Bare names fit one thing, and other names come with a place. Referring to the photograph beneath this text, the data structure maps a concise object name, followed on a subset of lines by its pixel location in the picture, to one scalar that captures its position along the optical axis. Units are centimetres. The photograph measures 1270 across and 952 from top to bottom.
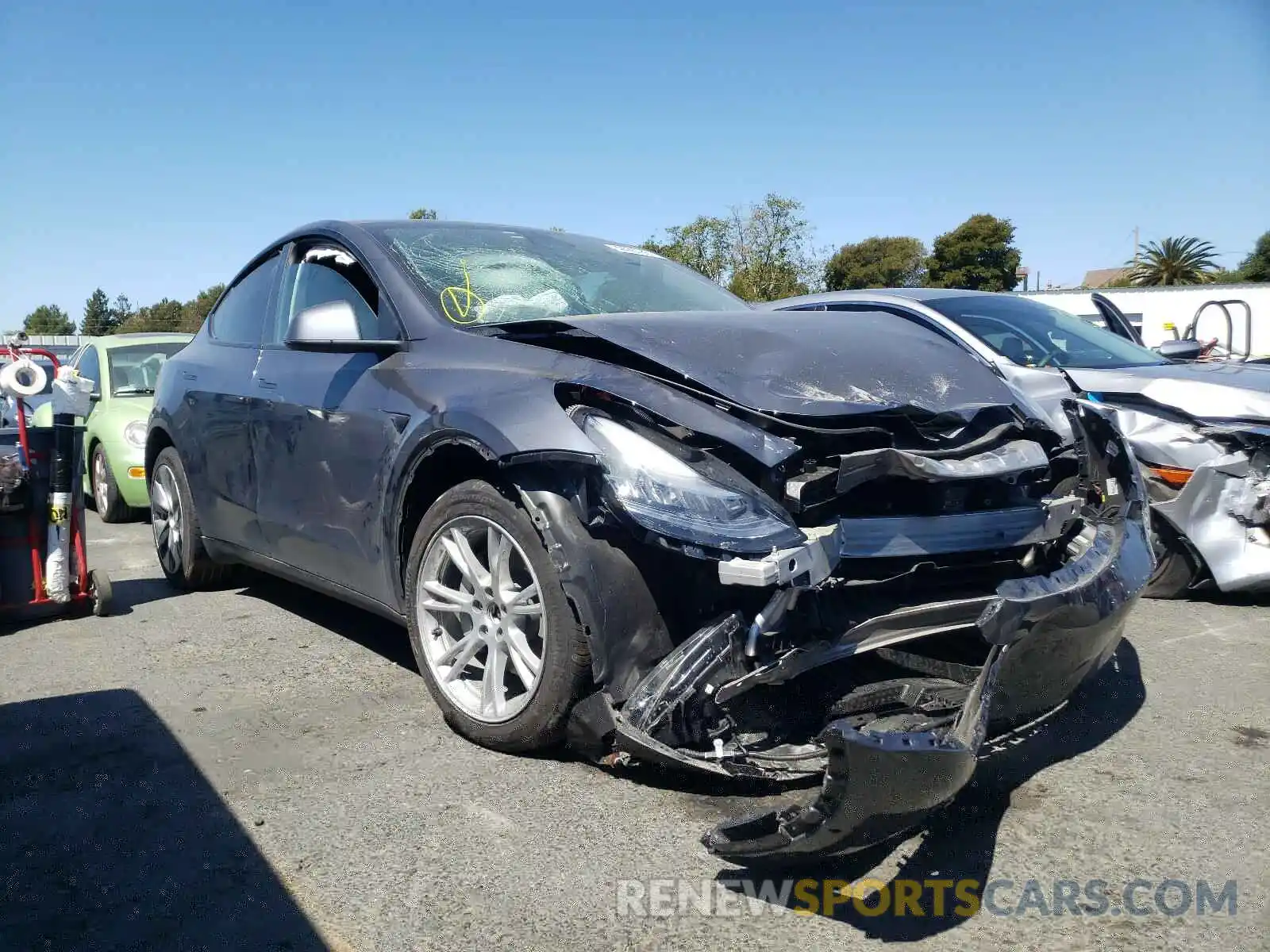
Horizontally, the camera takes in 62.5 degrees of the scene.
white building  3002
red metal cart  486
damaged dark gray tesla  251
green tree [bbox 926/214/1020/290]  5341
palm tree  5409
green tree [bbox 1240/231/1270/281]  6116
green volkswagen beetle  791
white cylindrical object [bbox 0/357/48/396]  459
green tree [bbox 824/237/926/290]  5603
